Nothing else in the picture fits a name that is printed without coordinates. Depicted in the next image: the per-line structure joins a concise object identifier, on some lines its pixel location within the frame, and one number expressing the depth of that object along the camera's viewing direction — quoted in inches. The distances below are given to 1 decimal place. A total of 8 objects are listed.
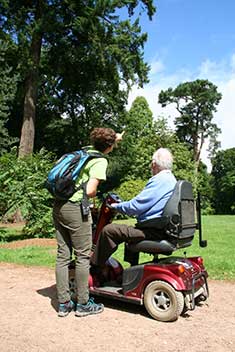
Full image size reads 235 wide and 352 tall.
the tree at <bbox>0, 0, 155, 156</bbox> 701.9
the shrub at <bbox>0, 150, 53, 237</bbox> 434.6
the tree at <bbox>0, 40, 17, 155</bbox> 945.3
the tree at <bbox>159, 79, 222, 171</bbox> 1939.0
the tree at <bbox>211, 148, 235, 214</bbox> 2101.4
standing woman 169.5
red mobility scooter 163.0
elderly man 171.2
